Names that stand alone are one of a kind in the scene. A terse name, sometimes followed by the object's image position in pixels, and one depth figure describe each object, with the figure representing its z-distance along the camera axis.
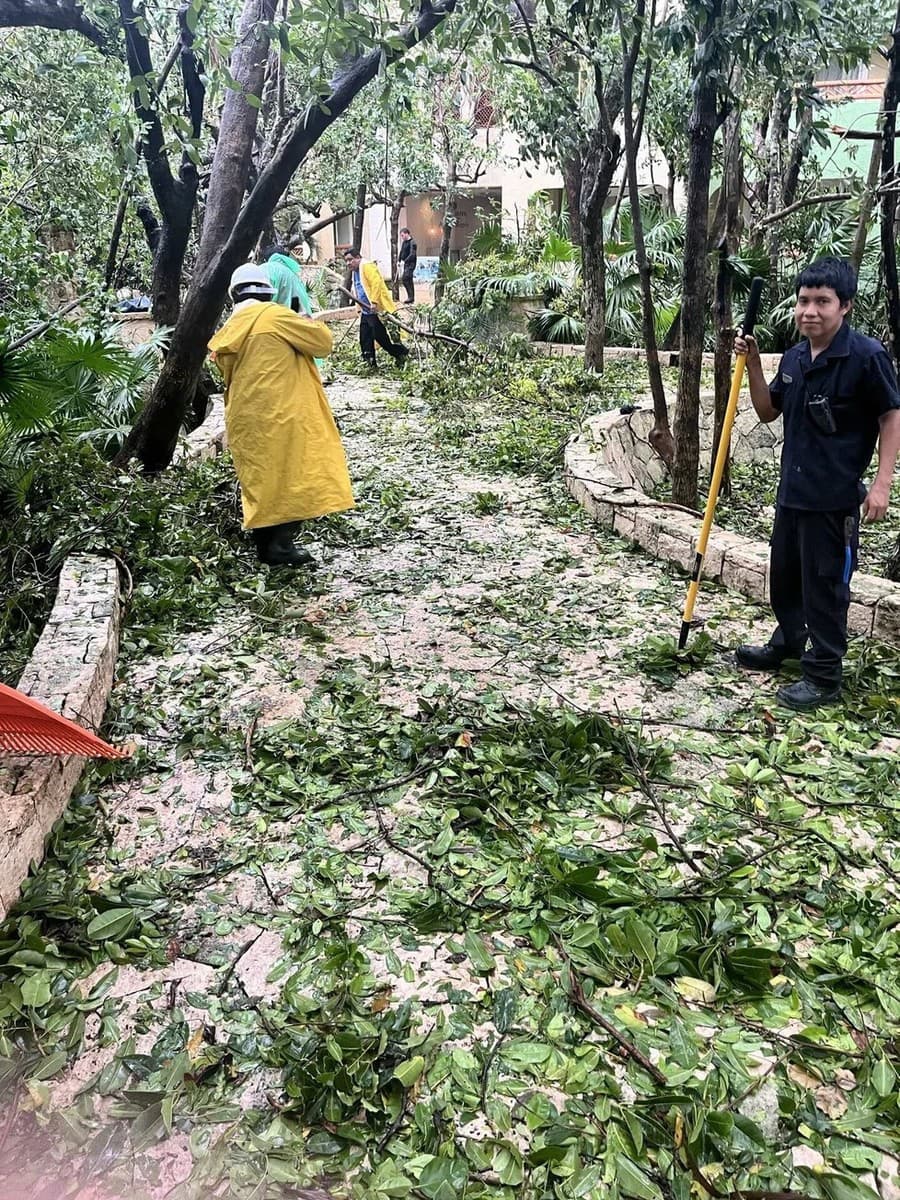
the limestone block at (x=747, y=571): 4.45
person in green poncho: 5.23
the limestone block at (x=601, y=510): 5.77
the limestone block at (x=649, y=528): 5.25
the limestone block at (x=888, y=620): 3.76
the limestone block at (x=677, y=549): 4.97
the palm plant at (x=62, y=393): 4.04
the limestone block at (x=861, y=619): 3.85
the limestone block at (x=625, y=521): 5.50
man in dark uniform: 3.09
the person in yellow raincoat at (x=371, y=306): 12.18
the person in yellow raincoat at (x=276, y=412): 4.61
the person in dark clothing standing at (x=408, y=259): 20.09
